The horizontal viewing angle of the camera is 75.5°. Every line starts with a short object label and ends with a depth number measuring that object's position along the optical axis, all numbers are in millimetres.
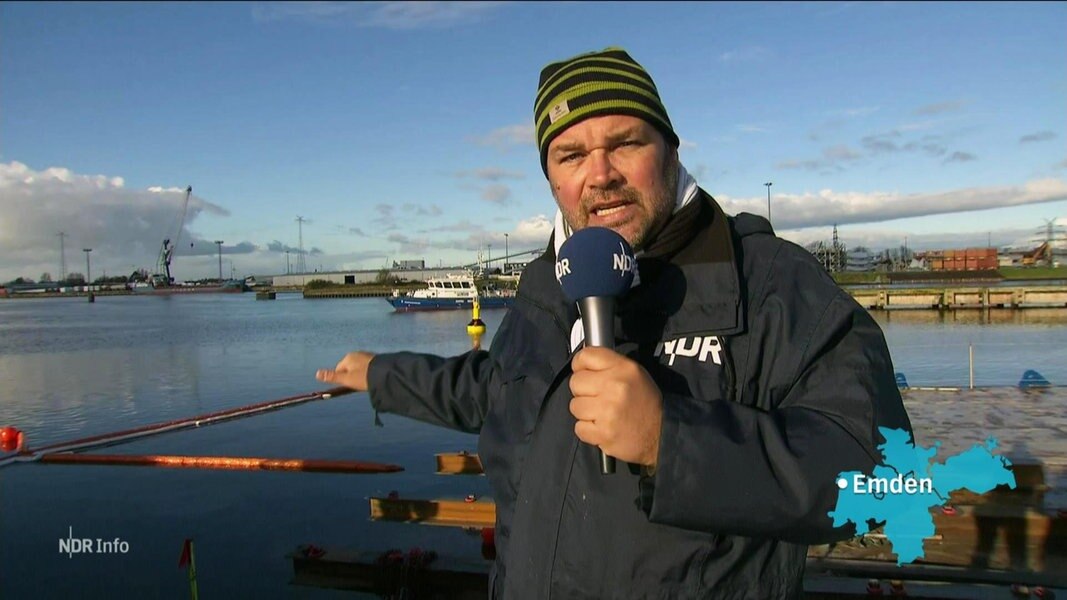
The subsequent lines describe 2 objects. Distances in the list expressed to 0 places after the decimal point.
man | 1312
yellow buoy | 14265
